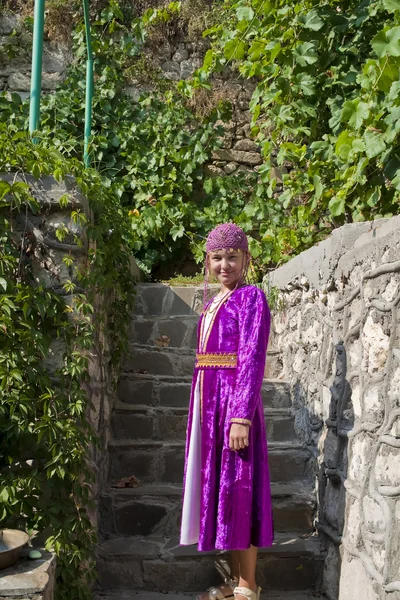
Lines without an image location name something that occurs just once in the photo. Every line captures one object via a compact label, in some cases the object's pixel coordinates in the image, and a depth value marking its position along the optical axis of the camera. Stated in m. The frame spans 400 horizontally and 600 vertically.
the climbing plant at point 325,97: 3.01
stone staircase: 2.70
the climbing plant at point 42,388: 2.06
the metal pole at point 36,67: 2.61
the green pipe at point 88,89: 4.86
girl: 2.30
